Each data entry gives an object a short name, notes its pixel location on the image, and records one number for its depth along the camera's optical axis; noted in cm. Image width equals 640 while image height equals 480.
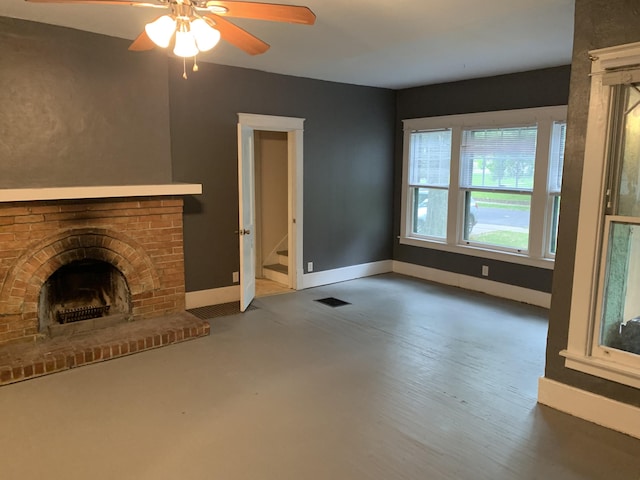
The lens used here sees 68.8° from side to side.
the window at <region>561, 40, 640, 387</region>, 263
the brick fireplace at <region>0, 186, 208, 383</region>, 364
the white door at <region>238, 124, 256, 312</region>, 470
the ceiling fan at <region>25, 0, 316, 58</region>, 205
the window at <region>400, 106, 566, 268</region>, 508
